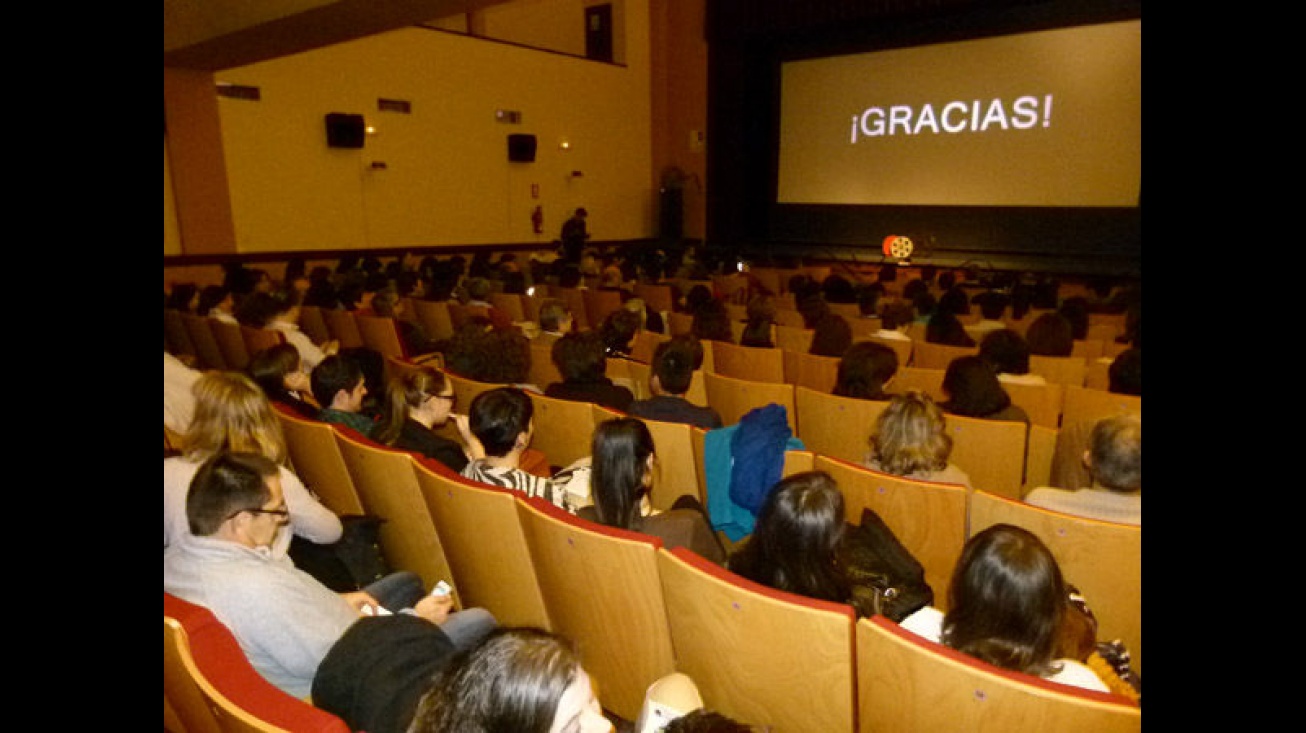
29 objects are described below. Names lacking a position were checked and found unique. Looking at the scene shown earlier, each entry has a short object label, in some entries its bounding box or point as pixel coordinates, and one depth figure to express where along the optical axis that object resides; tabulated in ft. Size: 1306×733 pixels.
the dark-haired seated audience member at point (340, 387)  10.76
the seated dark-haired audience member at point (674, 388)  10.97
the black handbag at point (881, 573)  6.23
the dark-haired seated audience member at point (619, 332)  16.44
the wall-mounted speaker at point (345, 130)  38.29
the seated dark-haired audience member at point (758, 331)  16.89
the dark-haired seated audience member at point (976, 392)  11.26
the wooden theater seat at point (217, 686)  3.58
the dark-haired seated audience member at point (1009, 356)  13.73
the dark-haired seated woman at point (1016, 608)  4.89
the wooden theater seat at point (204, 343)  17.99
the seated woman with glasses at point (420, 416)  9.61
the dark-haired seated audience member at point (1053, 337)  16.44
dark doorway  51.92
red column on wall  31.48
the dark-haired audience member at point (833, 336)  16.35
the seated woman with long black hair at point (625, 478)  7.16
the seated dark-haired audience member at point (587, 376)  12.09
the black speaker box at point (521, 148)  46.03
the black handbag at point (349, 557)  7.81
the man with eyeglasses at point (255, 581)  5.45
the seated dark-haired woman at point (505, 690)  3.65
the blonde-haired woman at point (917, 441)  8.68
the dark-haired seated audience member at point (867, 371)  12.29
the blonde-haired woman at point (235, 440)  7.55
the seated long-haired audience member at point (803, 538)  5.81
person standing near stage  45.09
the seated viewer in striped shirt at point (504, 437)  8.21
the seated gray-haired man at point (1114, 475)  7.58
